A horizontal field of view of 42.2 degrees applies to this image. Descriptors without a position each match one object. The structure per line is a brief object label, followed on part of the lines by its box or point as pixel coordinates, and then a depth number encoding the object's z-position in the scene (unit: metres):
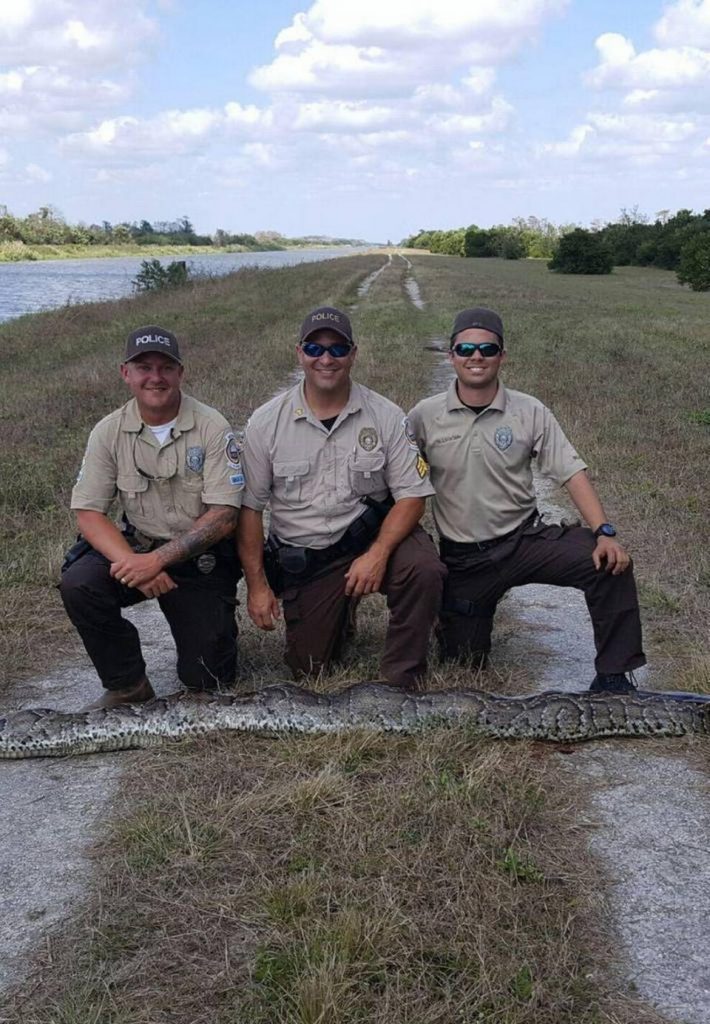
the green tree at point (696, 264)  42.91
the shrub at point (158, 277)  37.00
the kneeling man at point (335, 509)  4.98
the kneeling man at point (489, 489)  5.12
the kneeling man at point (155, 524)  4.85
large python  4.51
